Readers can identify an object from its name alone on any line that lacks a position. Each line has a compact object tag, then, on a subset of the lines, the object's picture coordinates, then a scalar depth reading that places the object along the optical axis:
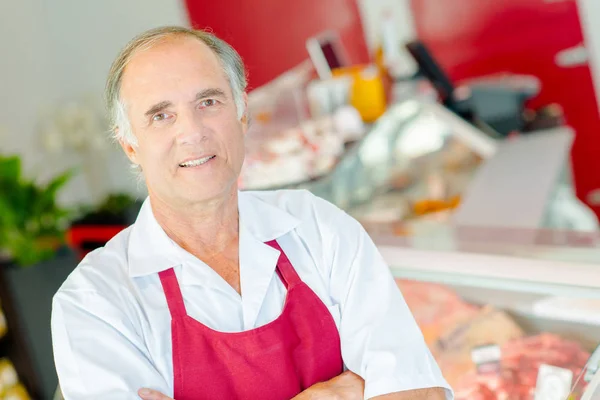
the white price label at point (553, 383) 1.46
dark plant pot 3.72
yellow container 3.53
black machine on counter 3.67
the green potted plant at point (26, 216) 3.81
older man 1.20
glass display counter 1.63
